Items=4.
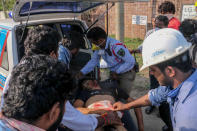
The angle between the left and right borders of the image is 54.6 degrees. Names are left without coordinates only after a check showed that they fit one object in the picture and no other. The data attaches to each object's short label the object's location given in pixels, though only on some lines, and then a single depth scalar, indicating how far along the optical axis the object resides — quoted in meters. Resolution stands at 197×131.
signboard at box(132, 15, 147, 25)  7.85
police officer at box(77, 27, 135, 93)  2.98
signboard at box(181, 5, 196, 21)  5.92
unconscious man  2.59
